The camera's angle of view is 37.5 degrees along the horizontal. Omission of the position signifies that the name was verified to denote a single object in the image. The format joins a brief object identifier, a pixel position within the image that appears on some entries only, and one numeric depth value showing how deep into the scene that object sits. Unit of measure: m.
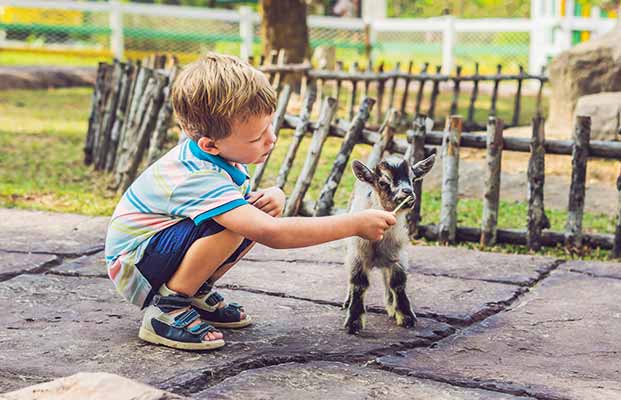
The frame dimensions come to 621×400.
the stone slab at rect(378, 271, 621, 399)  2.86
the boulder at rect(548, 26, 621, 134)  10.12
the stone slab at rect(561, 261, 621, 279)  4.42
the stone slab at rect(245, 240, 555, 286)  4.38
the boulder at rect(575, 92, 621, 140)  8.17
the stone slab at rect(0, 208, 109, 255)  4.67
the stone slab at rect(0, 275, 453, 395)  2.86
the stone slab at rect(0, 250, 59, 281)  4.18
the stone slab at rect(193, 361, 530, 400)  2.68
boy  2.94
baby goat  3.25
